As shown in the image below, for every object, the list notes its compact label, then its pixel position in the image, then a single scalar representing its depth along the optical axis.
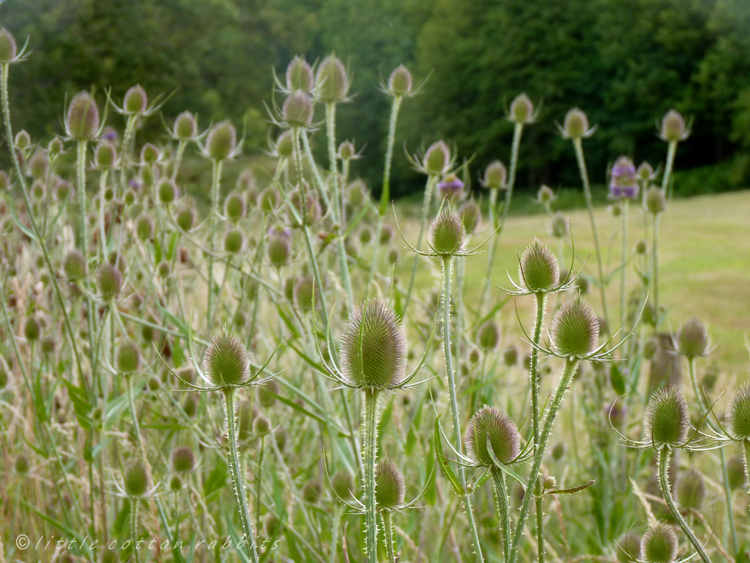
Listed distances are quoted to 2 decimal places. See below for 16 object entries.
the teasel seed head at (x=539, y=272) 1.06
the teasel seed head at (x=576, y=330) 1.05
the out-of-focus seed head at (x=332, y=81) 2.06
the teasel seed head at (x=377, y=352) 0.98
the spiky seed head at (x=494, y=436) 1.02
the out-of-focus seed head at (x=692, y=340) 1.74
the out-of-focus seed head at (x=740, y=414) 1.06
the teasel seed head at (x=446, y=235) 1.10
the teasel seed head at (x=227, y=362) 1.06
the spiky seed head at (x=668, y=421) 1.07
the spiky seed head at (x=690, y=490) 1.83
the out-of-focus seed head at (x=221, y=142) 2.22
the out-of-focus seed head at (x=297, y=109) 1.82
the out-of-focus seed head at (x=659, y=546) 1.12
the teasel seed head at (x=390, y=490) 1.08
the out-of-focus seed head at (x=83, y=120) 2.02
